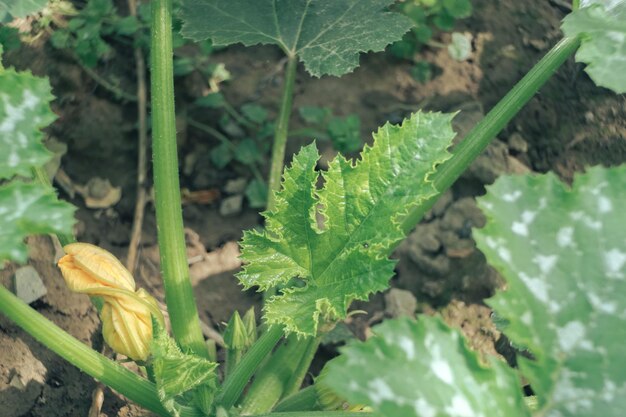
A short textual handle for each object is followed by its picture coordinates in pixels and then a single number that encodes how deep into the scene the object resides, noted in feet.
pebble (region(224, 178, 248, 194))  9.63
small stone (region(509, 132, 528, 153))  9.62
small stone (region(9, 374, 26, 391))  7.46
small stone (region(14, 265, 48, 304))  8.01
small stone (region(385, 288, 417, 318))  8.68
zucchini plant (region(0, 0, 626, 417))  4.98
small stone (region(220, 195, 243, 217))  9.48
